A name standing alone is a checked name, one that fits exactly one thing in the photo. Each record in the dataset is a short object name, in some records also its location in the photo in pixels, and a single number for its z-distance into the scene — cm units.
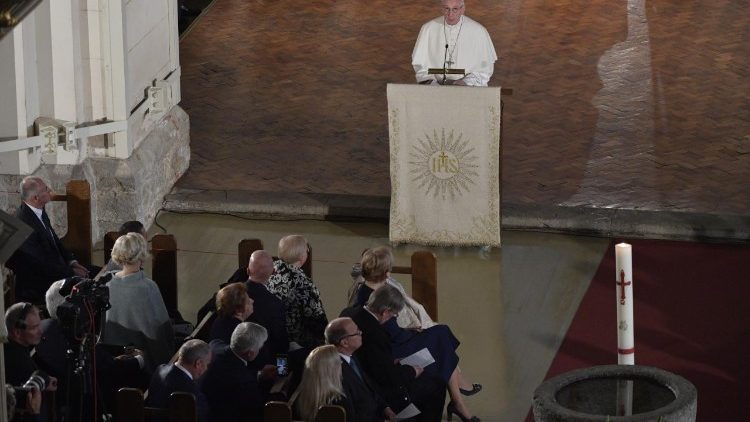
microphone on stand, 2299
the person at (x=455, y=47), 2272
